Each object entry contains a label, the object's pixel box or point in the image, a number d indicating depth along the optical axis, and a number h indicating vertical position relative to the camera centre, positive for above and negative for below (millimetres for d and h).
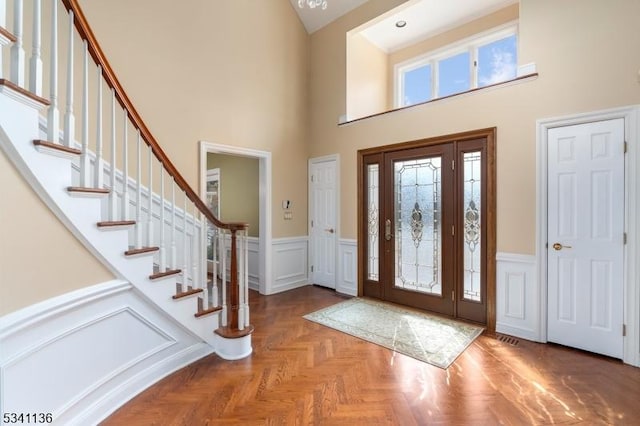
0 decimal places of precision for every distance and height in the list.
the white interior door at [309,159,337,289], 4613 -134
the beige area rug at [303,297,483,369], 2674 -1249
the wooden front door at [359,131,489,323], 3301 -164
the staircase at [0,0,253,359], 1321 +174
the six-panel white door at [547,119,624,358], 2512 -210
